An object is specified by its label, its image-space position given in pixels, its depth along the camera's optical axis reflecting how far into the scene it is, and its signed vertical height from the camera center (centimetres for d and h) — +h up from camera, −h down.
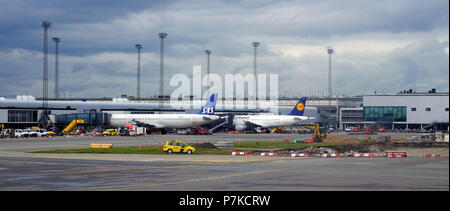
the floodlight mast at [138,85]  14200 +732
